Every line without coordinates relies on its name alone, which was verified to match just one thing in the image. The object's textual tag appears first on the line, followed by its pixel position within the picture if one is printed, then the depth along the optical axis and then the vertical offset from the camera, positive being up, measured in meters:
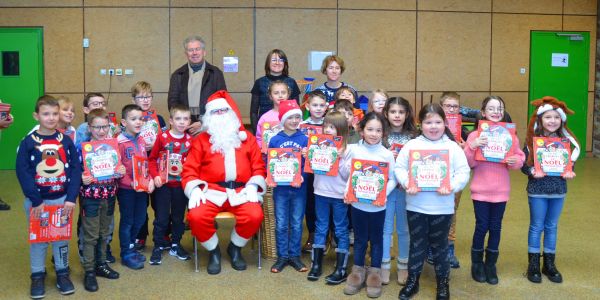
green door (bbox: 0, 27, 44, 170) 9.22 +0.41
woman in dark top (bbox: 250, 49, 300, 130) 5.44 +0.21
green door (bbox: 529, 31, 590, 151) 10.58 +0.74
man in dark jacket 5.39 +0.21
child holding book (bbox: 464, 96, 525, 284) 4.11 -0.57
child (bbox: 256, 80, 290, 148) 4.92 +0.07
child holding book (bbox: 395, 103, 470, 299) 3.81 -0.60
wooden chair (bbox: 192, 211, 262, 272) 4.45 -1.03
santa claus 4.42 -0.55
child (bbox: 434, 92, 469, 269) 4.52 -0.02
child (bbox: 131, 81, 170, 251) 4.80 -0.15
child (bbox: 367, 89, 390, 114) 4.83 +0.06
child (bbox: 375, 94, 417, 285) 4.21 -0.65
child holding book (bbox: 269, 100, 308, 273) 4.50 -0.76
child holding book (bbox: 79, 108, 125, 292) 4.15 -0.76
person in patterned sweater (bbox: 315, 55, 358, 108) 5.42 +0.30
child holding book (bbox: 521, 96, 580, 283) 4.18 -0.56
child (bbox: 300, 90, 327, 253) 4.61 -0.12
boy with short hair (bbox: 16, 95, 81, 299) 3.78 -0.44
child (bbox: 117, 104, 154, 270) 4.52 -0.61
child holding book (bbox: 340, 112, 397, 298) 3.96 -0.74
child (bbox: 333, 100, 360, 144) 4.62 -0.05
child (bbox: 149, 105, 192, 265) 4.67 -0.59
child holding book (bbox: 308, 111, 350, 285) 4.23 -0.75
